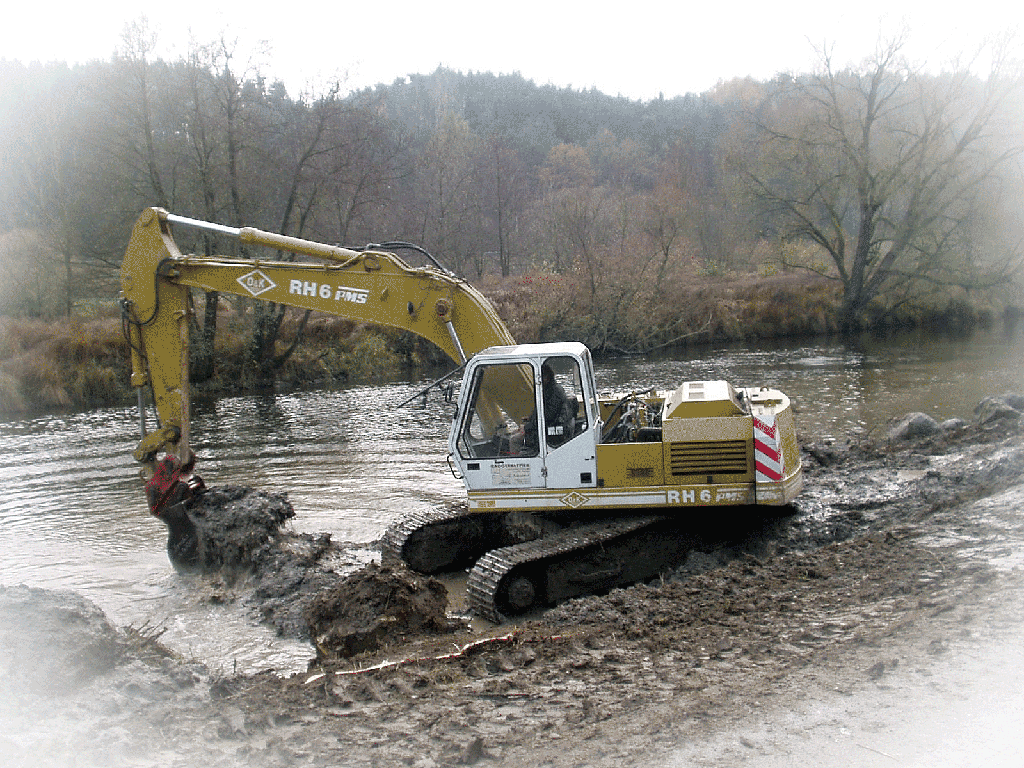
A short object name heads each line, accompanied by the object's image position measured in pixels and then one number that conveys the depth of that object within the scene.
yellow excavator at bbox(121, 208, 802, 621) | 7.38
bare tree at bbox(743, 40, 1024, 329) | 27.19
